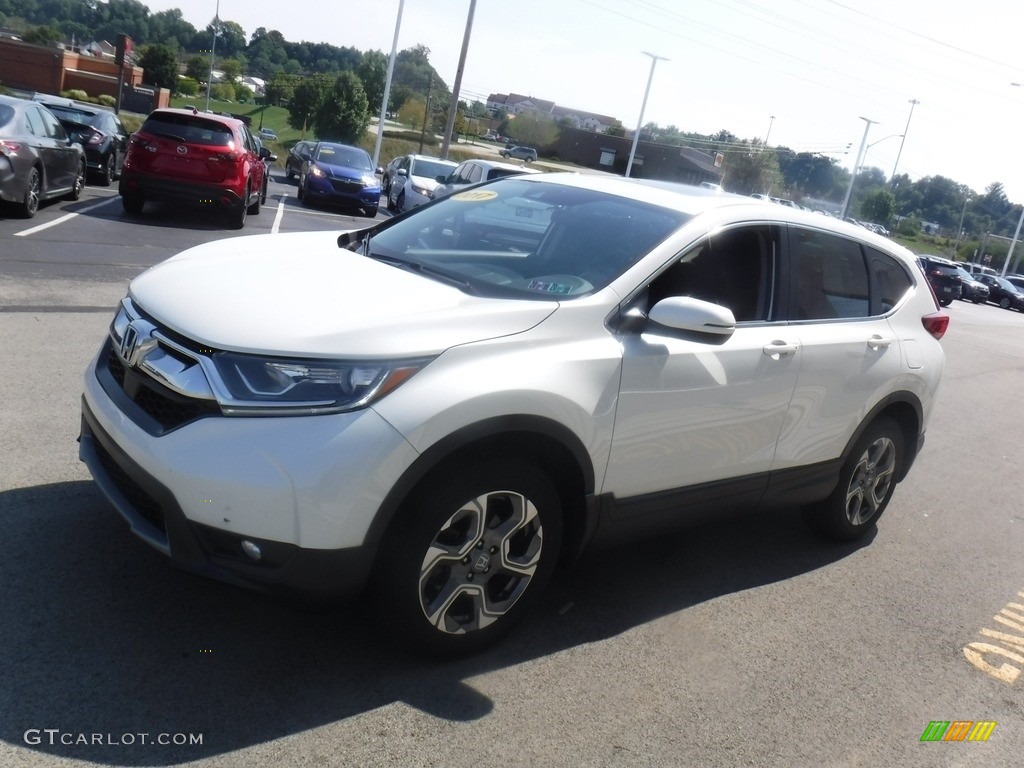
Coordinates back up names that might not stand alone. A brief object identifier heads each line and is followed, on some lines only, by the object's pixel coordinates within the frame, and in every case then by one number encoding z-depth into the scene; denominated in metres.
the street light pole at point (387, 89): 38.40
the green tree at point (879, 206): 89.81
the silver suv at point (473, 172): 17.42
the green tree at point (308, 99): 72.25
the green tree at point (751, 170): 78.00
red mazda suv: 13.61
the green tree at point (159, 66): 86.31
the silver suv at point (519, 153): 67.09
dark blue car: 20.64
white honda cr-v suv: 2.95
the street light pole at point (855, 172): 65.38
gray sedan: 11.27
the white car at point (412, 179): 21.33
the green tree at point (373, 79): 79.69
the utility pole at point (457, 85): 36.66
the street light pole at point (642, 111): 60.62
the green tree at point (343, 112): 70.06
